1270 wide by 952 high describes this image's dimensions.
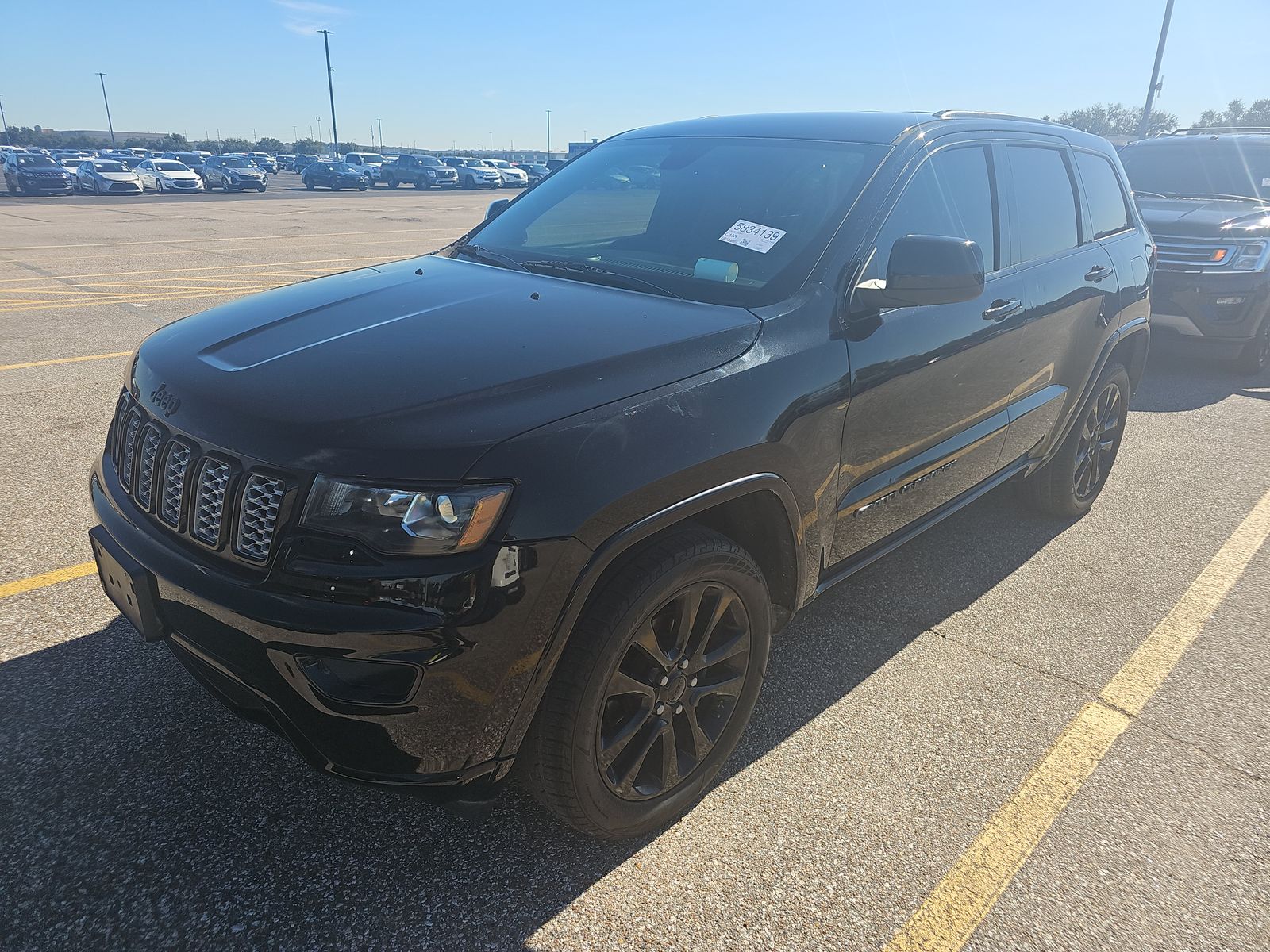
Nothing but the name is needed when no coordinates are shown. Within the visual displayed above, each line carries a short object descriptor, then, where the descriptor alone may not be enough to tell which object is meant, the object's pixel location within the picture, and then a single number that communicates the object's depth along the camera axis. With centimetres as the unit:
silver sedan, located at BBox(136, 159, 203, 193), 3162
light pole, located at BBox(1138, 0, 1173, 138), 2653
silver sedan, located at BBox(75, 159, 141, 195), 2981
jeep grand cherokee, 183
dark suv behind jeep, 741
